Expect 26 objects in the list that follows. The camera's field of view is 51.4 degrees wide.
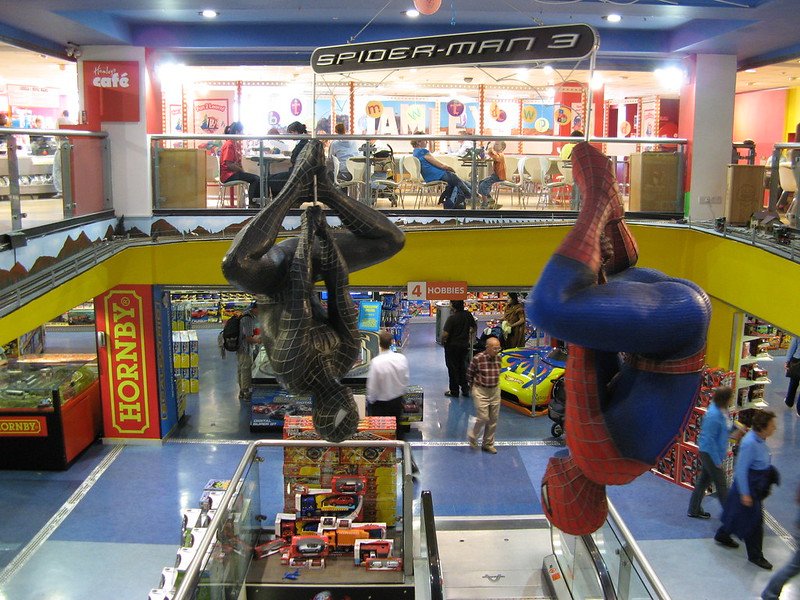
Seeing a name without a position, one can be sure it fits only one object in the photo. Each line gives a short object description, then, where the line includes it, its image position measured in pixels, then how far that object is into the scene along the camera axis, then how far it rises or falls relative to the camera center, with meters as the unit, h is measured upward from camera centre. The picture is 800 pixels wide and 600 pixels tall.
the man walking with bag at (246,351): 11.82 -2.72
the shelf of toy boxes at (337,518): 6.66 -2.98
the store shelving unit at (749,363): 10.45 -2.52
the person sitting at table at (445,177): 9.52 -0.16
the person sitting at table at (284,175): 7.94 -0.13
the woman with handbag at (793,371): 11.99 -2.95
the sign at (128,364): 10.58 -2.63
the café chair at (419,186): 9.65 -0.26
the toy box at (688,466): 9.30 -3.36
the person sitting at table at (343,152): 9.87 +0.12
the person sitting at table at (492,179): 9.72 -0.18
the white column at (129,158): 10.71 +0.03
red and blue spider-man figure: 2.50 -0.52
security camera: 11.52 +1.51
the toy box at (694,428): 9.26 -2.91
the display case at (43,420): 10.06 -3.15
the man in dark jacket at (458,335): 12.27 -2.51
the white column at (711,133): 11.33 +0.44
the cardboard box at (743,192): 8.93 -0.28
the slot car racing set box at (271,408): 11.27 -3.30
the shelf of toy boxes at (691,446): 9.31 -3.13
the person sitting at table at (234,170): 9.71 -0.10
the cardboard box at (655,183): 10.05 -0.22
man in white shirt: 9.20 -2.34
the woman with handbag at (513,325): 14.33 -2.76
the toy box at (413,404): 11.38 -3.27
